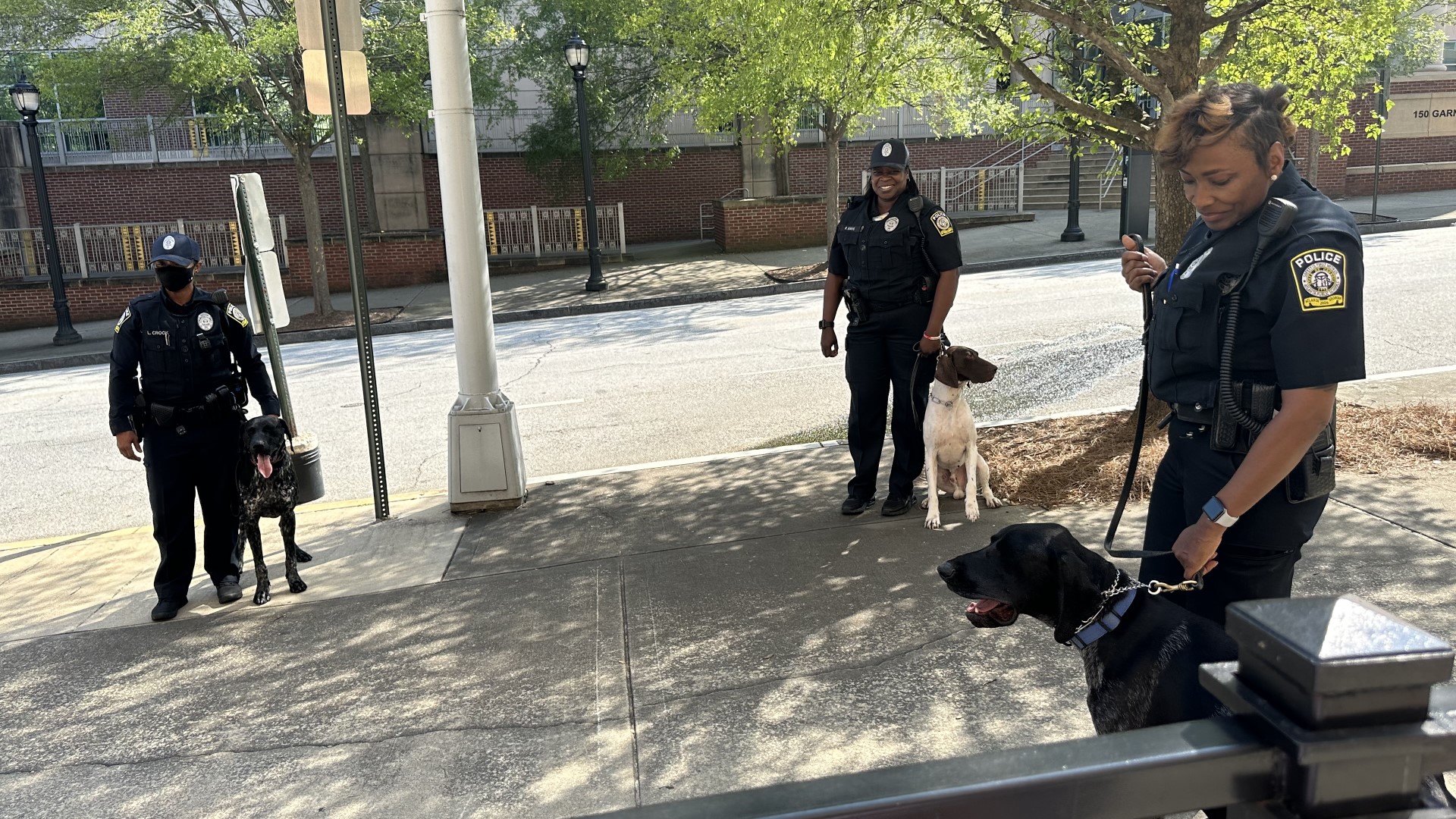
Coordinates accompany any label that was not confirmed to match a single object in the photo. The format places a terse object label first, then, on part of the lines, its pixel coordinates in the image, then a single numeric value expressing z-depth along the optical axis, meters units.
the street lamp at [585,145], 17.94
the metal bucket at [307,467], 6.60
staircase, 26.38
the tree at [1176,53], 6.72
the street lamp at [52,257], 17.12
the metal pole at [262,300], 6.65
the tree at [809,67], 7.68
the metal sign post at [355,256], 6.44
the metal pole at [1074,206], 19.95
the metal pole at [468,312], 6.36
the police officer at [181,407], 5.32
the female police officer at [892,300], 5.67
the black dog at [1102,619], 2.40
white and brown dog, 5.44
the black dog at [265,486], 5.39
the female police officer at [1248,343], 2.41
